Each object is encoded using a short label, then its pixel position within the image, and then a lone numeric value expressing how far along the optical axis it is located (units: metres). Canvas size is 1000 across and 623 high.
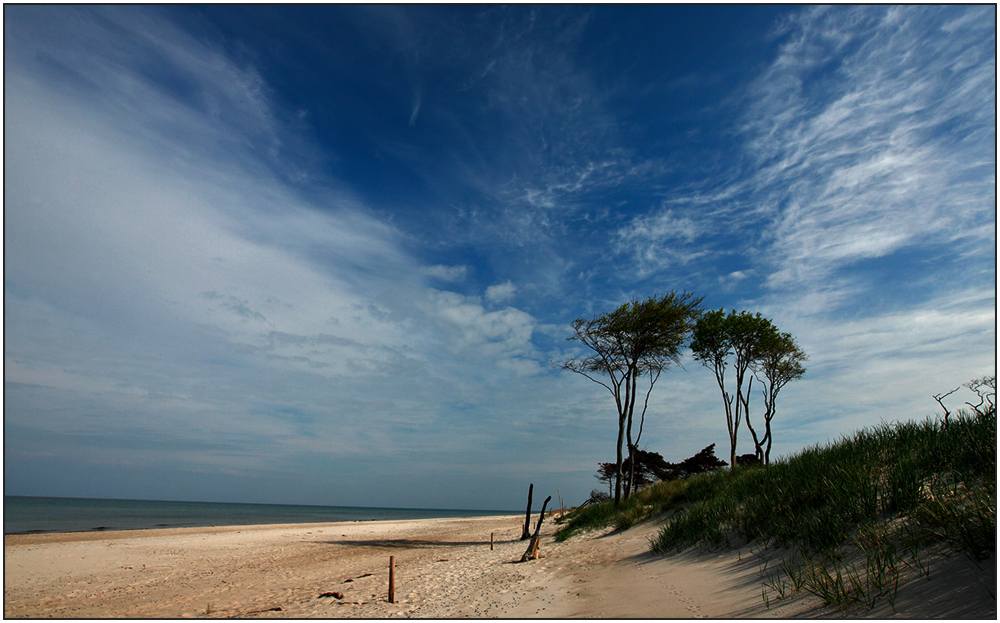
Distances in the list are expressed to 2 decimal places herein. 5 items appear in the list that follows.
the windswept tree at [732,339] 26.69
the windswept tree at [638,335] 21.98
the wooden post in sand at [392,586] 9.58
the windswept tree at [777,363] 26.98
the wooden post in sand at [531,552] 12.82
